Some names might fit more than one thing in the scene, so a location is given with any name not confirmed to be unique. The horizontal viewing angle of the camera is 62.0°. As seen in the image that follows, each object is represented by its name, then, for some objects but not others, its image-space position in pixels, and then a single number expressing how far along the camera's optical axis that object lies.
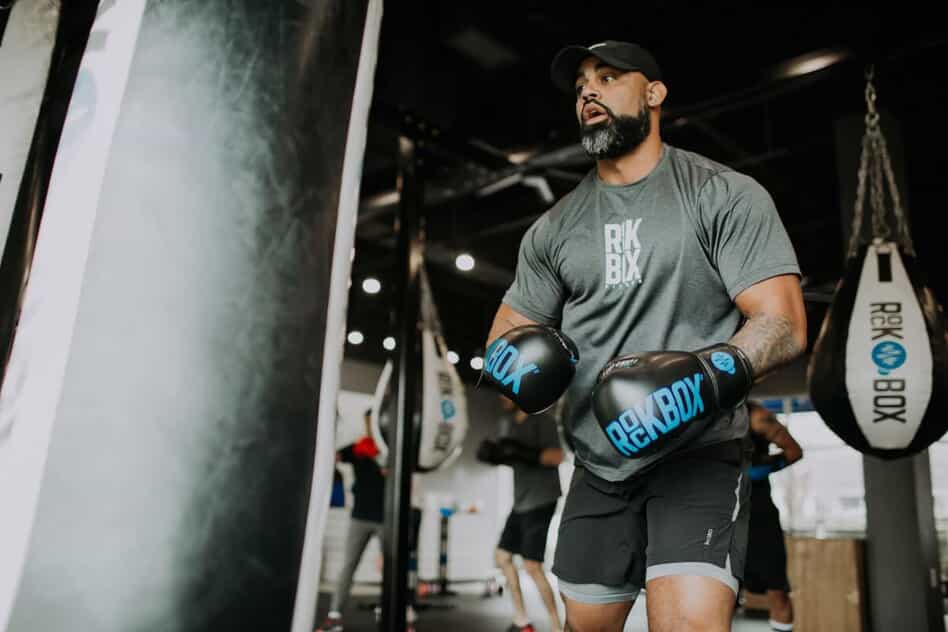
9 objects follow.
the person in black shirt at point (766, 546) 3.59
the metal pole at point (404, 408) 3.83
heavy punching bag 0.53
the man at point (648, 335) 1.22
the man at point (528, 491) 4.65
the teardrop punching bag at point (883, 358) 2.81
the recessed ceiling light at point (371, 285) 7.60
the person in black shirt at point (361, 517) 4.87
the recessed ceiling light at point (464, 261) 6.39
